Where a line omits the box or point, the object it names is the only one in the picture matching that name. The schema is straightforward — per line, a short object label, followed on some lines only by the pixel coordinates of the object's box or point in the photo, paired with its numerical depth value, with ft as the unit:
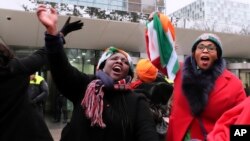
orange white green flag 8.88
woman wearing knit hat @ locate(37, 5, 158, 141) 7.34
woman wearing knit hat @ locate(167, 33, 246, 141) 7.89
